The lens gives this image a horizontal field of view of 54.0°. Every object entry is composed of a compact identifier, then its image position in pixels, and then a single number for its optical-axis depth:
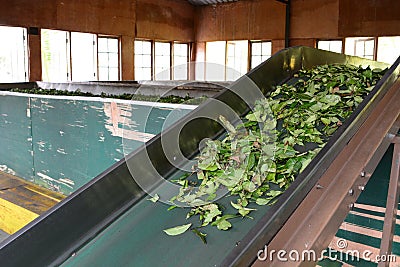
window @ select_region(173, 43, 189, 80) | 11.90
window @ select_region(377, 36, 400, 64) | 8.73
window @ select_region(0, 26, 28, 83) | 8.24
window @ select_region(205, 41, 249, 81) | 11.38
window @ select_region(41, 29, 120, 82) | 8.99
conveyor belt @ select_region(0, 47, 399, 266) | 1.32
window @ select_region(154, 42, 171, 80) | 11.39
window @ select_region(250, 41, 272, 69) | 10.90
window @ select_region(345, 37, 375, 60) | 9.11
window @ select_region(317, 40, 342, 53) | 9.67
